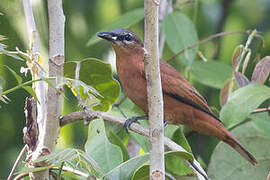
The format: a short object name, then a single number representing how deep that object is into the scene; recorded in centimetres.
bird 647
